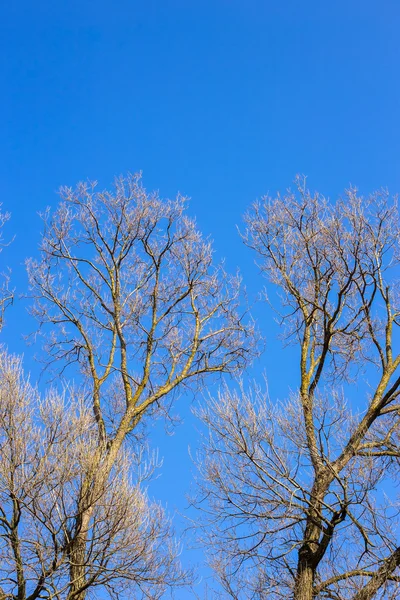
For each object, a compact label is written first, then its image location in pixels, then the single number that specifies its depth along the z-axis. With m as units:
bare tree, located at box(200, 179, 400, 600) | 9.58
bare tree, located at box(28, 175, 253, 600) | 13.39
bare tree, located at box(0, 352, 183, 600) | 9.94
